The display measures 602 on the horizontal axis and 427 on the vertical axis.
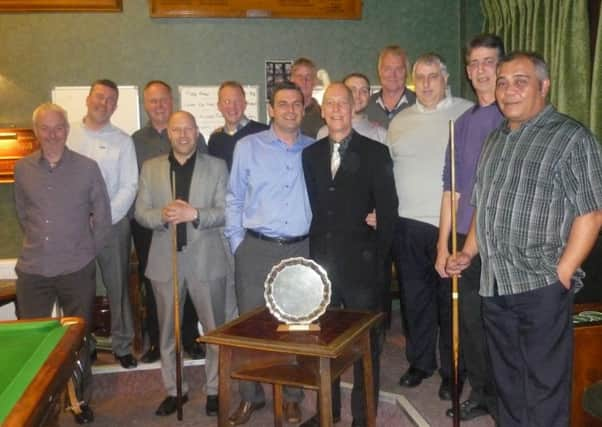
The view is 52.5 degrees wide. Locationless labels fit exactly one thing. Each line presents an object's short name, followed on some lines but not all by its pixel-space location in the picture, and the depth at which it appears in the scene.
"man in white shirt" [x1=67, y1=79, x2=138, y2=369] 3.82
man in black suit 2.78
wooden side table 2.14
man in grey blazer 3.12
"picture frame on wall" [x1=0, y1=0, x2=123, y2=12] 4.70
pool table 1.55
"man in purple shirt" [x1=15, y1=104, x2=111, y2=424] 3.20
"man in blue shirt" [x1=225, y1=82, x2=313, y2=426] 2.95
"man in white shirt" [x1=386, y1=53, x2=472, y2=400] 3.10
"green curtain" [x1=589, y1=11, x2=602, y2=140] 3.54
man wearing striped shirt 2.16
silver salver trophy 2.37
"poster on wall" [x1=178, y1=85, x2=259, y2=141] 5.03
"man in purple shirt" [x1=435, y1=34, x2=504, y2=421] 2.79
